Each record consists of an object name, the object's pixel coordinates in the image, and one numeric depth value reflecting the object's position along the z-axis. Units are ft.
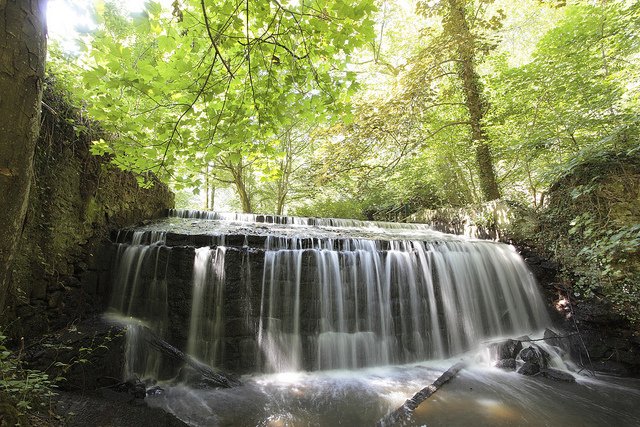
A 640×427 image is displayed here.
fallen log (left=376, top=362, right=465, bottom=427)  11.30
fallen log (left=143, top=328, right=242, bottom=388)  14.87
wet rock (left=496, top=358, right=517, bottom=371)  17.46
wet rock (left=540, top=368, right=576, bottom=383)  16.24
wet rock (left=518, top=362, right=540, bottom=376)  16.74
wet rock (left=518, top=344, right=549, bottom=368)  17.39
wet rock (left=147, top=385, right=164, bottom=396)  13.43
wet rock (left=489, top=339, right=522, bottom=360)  18.33
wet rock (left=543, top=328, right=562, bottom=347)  19.71
